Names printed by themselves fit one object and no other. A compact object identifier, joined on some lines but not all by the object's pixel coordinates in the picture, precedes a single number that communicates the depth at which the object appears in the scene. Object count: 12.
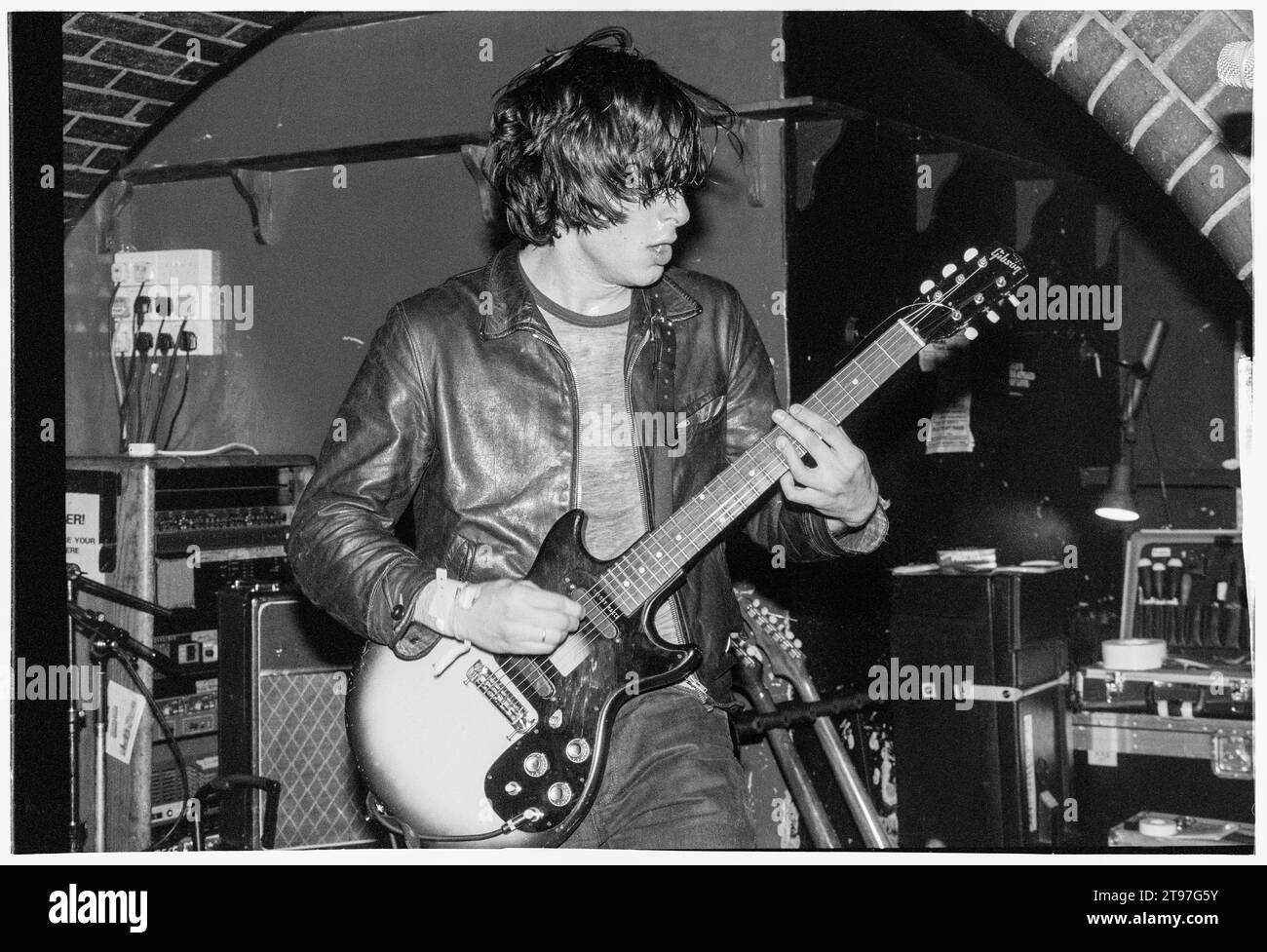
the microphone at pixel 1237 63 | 2.08
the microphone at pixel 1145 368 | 4.85
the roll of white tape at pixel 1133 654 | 3.86
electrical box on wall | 4.90
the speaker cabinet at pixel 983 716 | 3.86
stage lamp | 4.23
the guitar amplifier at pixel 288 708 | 3.84
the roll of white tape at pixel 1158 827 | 3.49
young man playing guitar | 2.31
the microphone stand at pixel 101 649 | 3.60
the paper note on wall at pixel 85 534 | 4.10
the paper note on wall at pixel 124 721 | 4.02
